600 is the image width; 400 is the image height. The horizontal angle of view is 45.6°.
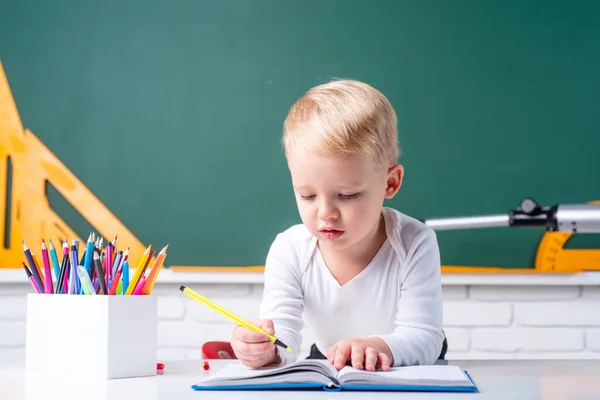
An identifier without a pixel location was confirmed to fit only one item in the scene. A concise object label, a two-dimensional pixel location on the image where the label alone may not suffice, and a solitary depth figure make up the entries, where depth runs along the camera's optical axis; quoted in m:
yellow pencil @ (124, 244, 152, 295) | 0.86
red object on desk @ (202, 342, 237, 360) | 1.21
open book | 0.71
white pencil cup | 0.82
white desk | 0.68
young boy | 0.97
